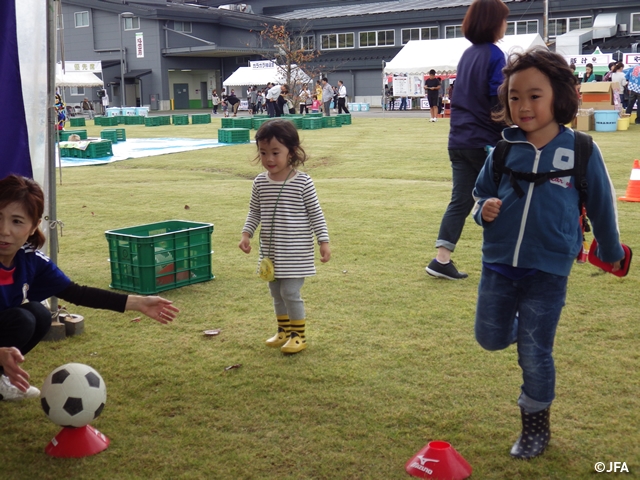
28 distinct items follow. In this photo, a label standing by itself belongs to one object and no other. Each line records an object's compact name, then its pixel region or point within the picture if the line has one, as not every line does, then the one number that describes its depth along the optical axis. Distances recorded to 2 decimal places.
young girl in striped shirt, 4.16
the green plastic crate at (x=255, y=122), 26.89
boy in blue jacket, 2.86
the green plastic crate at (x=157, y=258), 5.36
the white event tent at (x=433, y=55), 32.56
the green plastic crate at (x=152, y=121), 31.89
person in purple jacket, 5.21
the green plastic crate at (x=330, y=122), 26.89
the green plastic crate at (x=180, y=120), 32.65
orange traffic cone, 8.91
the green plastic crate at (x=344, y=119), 28.19
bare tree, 38.77
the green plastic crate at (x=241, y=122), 26.20
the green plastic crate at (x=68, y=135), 20.89
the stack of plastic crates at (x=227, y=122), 26.47
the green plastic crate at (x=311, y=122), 25.72
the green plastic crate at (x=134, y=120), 34.28
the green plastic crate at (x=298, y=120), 25.50
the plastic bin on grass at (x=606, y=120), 19.86
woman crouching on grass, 3.17
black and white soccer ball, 3.07
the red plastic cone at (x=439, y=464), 2.73
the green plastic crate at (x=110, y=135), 21.08
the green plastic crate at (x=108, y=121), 33.41
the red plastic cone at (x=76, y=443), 3.01
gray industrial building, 52.97
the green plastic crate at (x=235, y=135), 20.25
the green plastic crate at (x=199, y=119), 33.62
